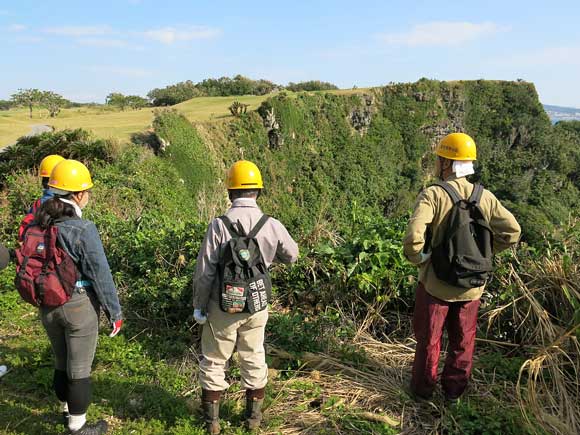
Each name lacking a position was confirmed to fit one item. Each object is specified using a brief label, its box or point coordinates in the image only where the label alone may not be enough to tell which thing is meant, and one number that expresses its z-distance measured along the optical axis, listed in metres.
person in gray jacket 2.77
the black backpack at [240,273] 2.66
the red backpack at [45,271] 2.53
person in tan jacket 2.82
